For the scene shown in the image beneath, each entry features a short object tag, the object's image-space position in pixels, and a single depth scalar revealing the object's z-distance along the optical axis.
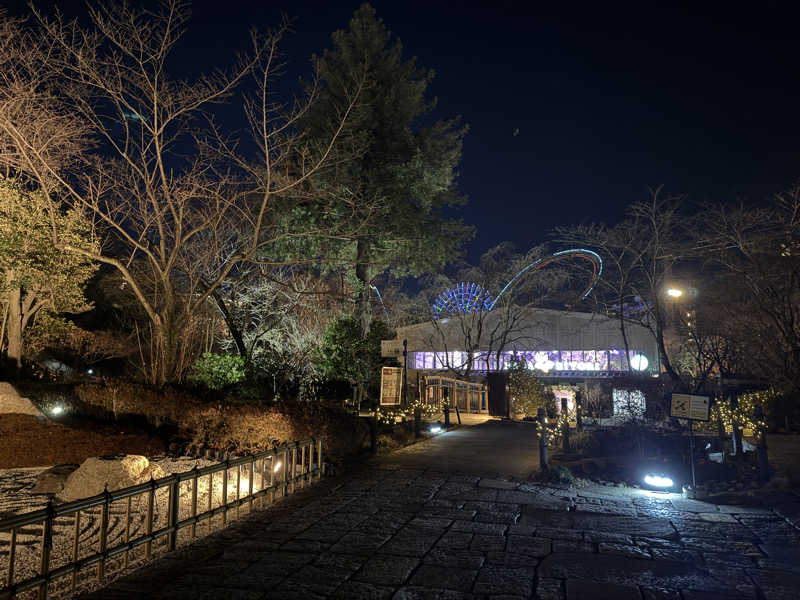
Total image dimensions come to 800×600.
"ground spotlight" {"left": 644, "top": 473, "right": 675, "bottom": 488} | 8.88
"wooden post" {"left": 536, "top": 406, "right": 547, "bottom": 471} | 9.57
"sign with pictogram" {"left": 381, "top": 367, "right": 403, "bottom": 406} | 13.45
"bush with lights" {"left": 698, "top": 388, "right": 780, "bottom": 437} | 9.70
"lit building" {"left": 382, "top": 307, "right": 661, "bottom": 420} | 32.62
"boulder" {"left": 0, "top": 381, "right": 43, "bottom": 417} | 11.86
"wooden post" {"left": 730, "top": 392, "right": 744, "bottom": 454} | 10.38
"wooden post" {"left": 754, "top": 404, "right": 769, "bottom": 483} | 8.92
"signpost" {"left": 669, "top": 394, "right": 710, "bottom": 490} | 9.09
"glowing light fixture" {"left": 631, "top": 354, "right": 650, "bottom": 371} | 32.91
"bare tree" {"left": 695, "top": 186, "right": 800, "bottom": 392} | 15.09
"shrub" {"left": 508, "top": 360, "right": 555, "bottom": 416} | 20.41
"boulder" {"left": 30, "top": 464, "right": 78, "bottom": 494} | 7.38
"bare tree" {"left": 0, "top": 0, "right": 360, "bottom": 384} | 12.78
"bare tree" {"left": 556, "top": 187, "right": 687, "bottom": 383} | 21.97
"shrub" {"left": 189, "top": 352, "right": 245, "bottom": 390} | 14.26
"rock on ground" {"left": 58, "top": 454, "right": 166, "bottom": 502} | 6.96
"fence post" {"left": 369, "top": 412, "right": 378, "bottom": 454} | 11.16
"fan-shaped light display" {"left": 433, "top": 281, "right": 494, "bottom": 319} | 33.66
